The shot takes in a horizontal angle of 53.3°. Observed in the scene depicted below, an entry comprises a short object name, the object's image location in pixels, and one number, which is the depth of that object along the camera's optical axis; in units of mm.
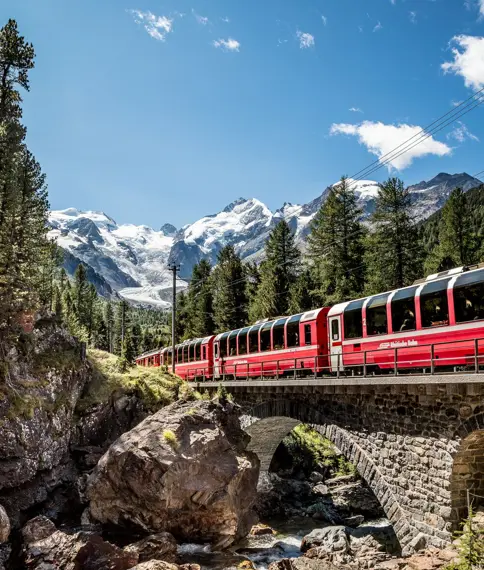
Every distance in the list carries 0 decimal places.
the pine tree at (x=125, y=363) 31723
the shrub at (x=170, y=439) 19438
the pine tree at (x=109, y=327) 110312
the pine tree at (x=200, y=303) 68375
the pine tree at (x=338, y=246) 43562
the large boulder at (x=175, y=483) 18547
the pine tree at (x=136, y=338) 102625
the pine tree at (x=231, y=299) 60000
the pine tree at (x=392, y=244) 39531
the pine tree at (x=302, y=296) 48688
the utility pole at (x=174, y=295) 38462
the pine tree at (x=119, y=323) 92944
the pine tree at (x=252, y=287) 55231
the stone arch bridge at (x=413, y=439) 14391
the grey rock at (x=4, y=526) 15492
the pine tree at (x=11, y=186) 24367
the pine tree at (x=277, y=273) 52219
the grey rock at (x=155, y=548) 16306
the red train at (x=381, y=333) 16250
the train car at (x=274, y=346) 24766
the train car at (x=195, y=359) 37125
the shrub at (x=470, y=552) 9539
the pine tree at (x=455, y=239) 47312
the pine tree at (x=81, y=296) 83375
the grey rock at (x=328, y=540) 19509
